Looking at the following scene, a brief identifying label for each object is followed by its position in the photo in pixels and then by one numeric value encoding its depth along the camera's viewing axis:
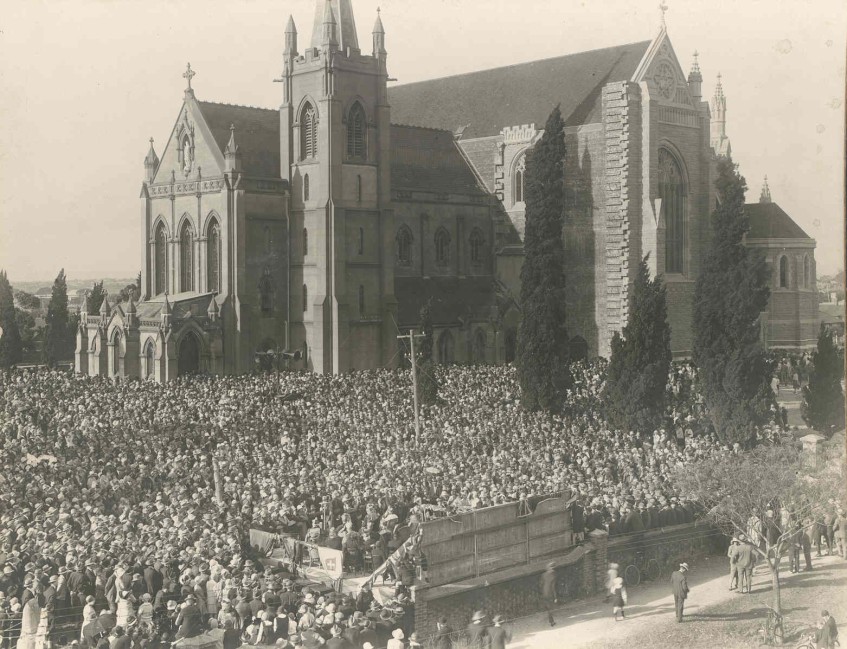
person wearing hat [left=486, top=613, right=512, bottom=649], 21.02
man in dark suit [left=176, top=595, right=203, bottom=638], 20.09
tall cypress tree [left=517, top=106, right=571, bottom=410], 41.50
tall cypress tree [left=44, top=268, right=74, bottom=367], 60.43
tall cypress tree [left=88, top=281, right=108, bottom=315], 60.88
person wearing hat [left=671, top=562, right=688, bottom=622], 24.38
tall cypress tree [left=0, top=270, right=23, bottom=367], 55.28
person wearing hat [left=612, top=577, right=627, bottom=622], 25.09
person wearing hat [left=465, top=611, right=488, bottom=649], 21.58
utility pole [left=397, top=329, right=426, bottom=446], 37.02
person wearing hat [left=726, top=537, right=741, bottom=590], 26.72
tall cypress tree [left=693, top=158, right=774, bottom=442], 36.44
